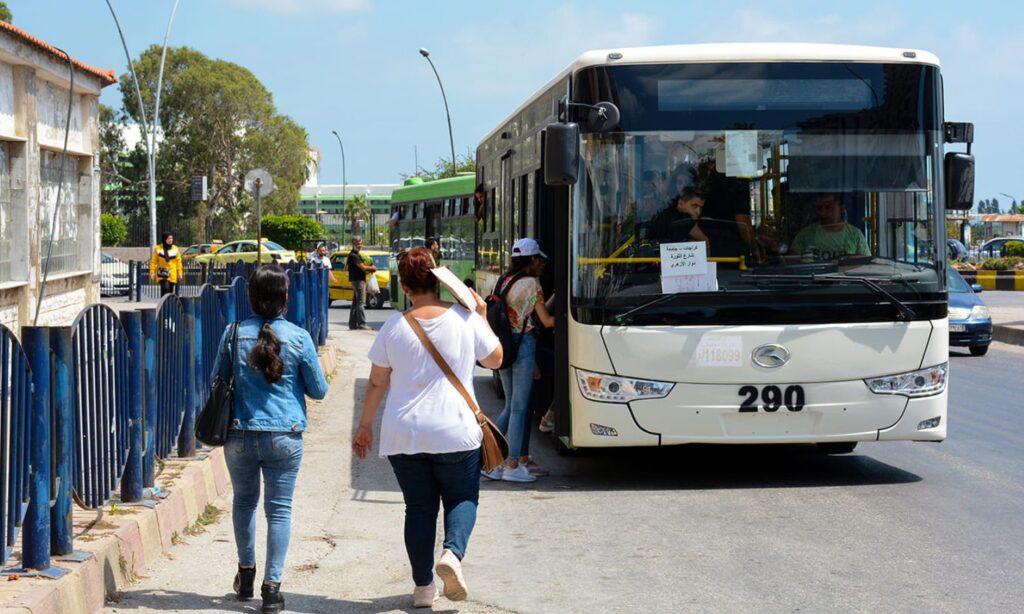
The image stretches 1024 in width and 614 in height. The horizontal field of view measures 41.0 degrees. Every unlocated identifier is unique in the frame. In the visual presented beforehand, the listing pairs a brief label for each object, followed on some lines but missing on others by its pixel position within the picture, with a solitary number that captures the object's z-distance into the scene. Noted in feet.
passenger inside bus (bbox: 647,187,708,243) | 29.71
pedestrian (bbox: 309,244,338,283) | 106.93
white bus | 29.68
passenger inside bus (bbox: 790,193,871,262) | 29.91
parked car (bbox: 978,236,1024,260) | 237.53
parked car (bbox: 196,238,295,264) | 154.93
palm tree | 425.28
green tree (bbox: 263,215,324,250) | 277.03
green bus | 75.51
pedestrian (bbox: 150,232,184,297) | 93.66
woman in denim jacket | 19.60
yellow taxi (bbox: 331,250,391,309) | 113.19
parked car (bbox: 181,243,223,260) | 207.20
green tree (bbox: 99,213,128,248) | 258.16
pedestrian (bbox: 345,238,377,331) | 82.48
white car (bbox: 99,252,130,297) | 127.32
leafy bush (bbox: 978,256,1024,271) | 166.61
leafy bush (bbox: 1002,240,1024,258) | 214.69
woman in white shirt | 19.36
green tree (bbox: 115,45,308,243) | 252.42
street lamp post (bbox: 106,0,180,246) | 140.50
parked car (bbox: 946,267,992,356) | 65.62
